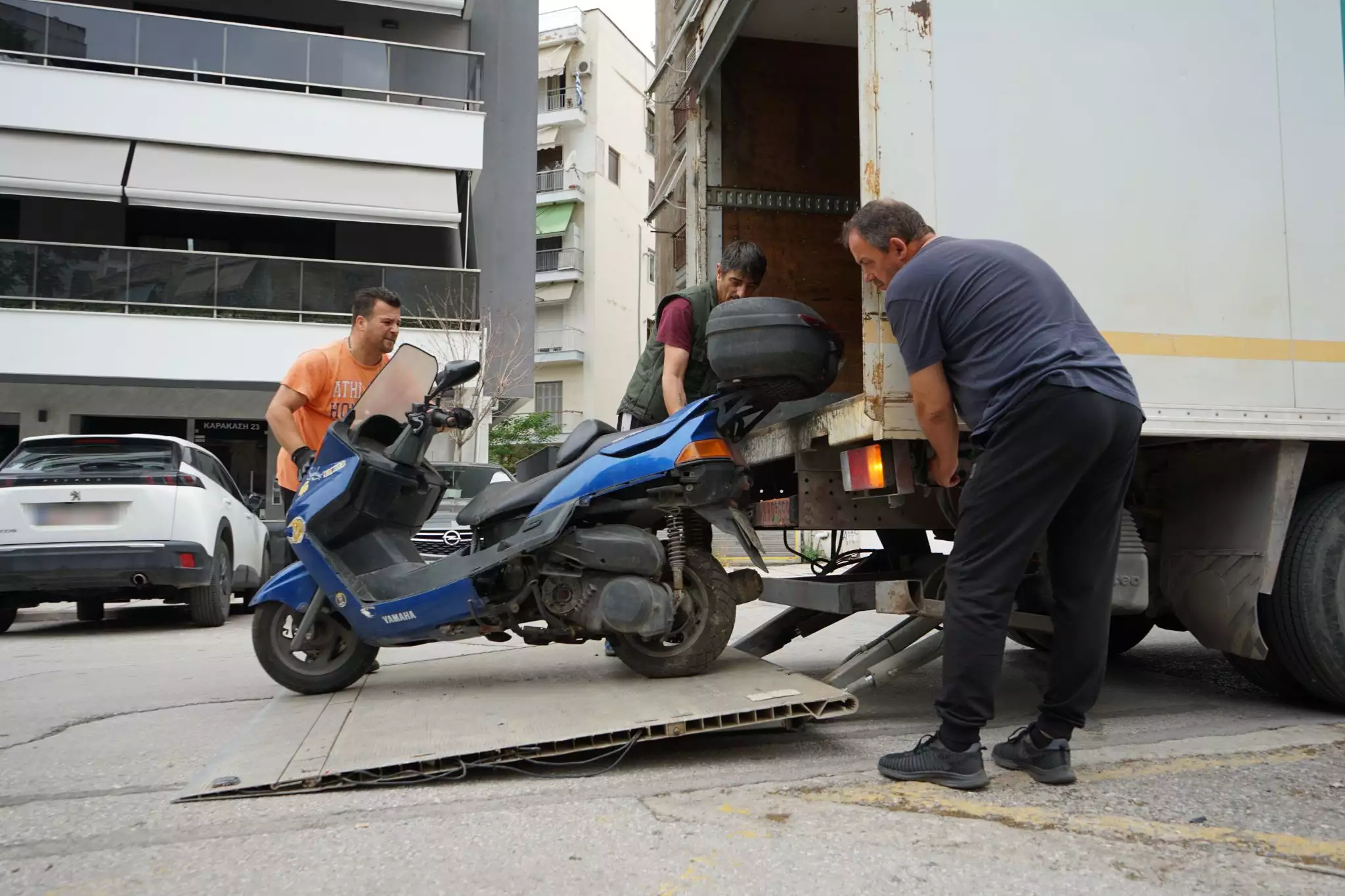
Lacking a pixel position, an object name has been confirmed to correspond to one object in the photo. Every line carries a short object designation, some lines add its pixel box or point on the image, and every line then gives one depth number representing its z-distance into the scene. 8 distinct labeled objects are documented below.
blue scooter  3.70
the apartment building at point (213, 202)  15.46
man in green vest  4.31
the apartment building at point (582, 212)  35.72
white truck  3.45
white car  7.19
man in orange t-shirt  4.53
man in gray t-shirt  2.83
